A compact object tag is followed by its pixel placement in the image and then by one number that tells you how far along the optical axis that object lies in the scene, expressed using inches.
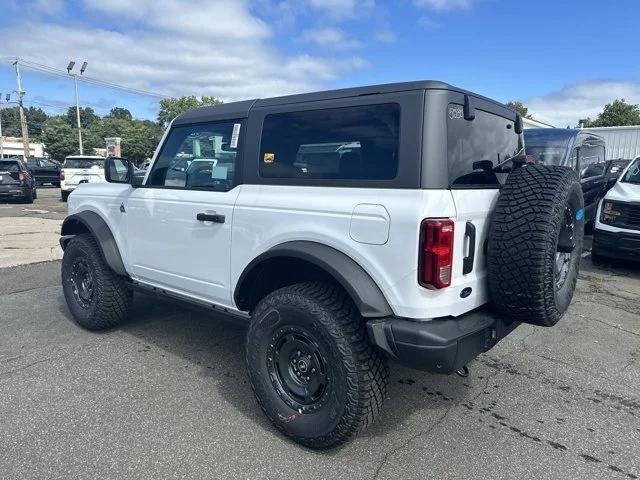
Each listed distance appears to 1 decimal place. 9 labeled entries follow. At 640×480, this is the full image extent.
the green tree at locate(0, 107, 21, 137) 3941.9
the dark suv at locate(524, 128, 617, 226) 332.2
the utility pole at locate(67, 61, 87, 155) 1961.6
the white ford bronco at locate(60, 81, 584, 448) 94.0
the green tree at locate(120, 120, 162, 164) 2038.1
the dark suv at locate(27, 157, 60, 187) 1031.0
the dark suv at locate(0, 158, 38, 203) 645.9
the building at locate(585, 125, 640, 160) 631.8
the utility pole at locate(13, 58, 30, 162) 1683.2
